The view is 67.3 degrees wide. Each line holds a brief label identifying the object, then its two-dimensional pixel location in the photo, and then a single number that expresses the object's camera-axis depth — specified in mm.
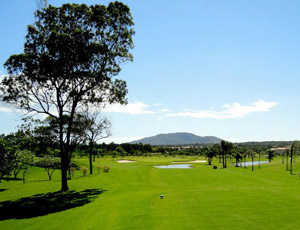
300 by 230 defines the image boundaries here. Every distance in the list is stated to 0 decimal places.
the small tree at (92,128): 52616
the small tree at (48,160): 42141
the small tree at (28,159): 32900
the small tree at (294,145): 65081
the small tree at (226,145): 92188
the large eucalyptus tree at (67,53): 27500
